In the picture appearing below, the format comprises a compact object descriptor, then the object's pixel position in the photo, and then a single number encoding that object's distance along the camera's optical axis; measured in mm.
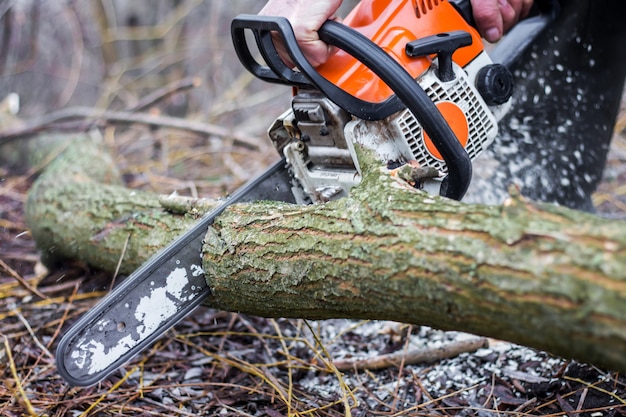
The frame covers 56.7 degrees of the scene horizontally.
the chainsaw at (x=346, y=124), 1642
